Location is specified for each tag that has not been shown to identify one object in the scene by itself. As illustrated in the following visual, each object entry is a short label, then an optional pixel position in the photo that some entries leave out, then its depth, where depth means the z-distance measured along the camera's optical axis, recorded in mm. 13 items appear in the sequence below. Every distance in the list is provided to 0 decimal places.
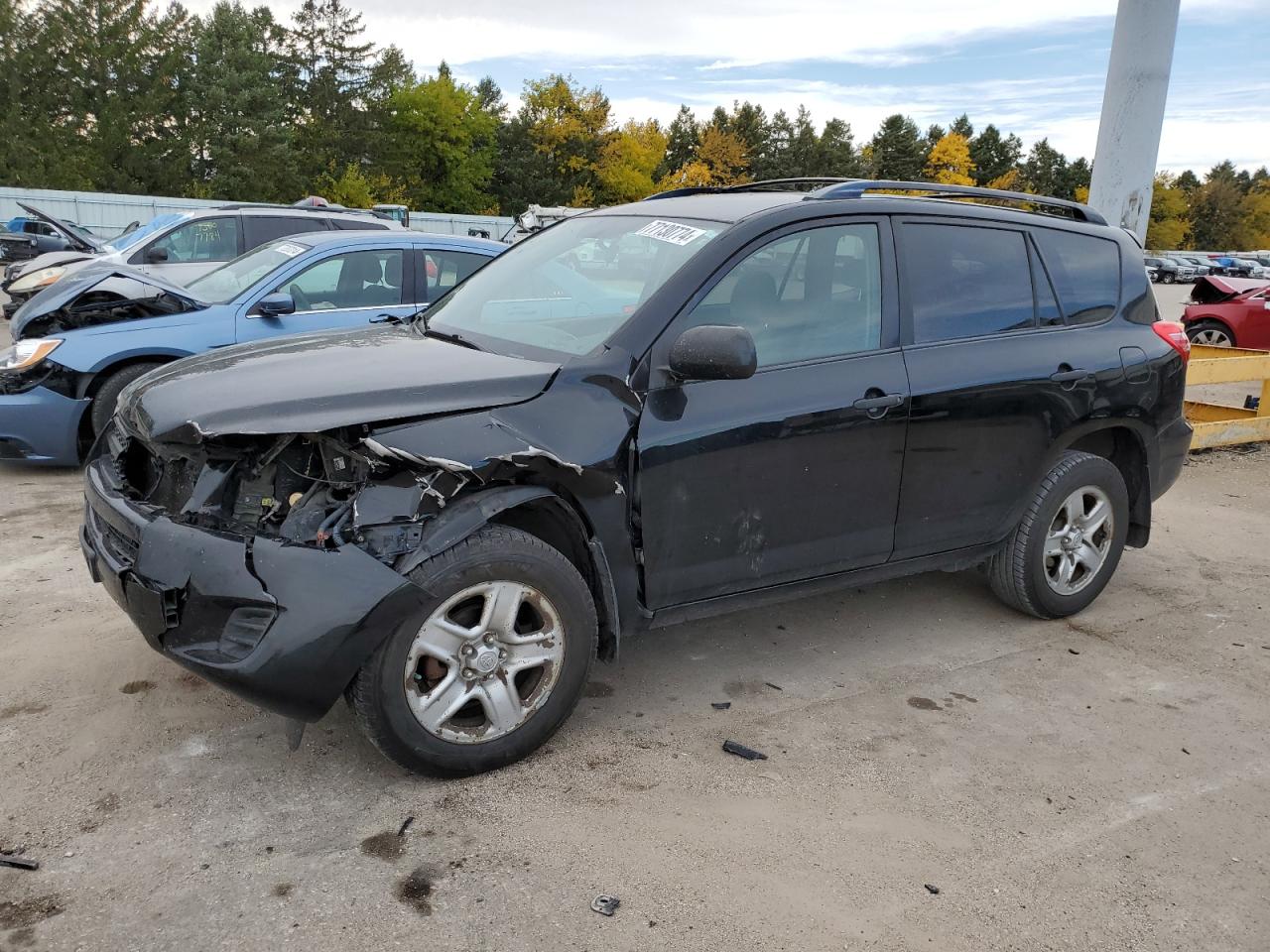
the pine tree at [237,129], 54250
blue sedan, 6203
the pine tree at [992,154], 99500
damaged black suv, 2877
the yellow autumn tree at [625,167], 69688
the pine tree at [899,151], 92000
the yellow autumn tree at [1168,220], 95312
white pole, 8562
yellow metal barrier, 7996
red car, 13125
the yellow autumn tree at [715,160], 78625
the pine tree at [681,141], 87375
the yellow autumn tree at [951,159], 85438
